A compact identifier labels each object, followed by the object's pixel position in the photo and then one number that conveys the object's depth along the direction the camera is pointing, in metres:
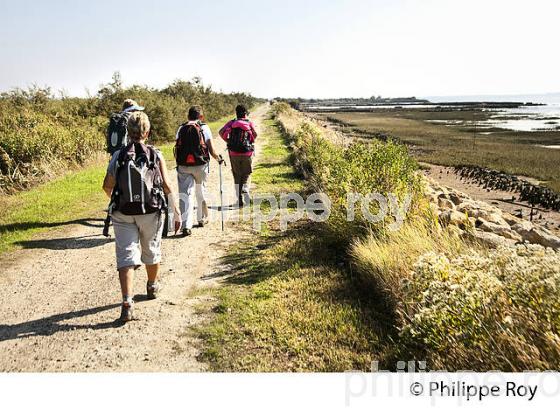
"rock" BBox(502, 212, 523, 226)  9.93
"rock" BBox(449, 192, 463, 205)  11.41
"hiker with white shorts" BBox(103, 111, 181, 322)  4.79
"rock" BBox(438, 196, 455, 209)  9.31
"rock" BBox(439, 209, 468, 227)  7.05
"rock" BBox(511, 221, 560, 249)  6.64
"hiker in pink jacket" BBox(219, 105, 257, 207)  9.82
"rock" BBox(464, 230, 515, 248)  5.89
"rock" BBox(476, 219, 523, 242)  6.93
